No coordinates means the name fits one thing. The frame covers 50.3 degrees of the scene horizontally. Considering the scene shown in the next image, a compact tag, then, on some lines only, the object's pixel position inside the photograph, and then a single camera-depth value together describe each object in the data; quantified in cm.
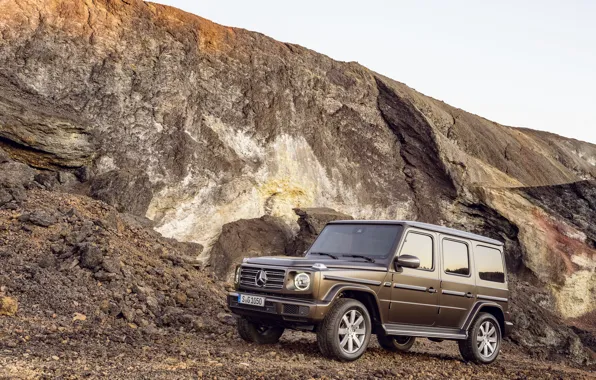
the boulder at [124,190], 1823
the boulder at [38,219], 1241
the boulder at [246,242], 2016
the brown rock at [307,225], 2088
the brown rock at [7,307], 912
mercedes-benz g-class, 798
